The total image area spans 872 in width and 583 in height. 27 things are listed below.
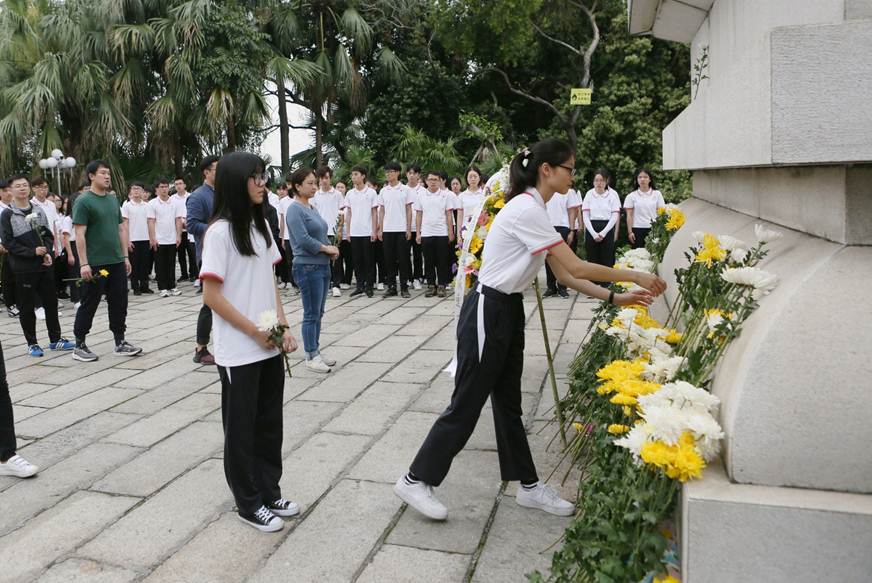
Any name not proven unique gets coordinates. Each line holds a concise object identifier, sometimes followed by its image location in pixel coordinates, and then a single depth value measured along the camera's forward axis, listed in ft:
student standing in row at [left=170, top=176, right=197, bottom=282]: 39.99
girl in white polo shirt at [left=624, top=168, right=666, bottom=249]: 33.88
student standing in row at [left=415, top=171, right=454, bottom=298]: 33.60
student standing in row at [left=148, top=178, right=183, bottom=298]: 38.37
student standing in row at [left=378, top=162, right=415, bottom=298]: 34.14
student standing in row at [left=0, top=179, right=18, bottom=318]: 31.87
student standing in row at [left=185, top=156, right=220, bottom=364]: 20.01
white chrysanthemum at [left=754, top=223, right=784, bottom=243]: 8.69
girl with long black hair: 10.45
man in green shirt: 21.44
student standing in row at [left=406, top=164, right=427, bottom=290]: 34.19
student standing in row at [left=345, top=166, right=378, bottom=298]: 34.86
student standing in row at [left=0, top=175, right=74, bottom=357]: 24.21
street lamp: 50.81
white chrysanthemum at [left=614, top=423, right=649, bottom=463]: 6.92
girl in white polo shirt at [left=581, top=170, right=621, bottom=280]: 32.35
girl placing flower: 10.36
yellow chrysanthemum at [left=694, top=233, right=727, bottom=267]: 9.57
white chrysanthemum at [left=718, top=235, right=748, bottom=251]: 9.33
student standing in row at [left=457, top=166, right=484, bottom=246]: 32.24
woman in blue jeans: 19.90
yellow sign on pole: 40.06
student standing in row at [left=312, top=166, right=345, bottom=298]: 36.58
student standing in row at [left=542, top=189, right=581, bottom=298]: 31.99
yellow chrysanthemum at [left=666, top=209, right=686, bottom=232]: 14.19
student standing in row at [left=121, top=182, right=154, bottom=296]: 38.19
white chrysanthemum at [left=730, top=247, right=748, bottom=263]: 9.00
